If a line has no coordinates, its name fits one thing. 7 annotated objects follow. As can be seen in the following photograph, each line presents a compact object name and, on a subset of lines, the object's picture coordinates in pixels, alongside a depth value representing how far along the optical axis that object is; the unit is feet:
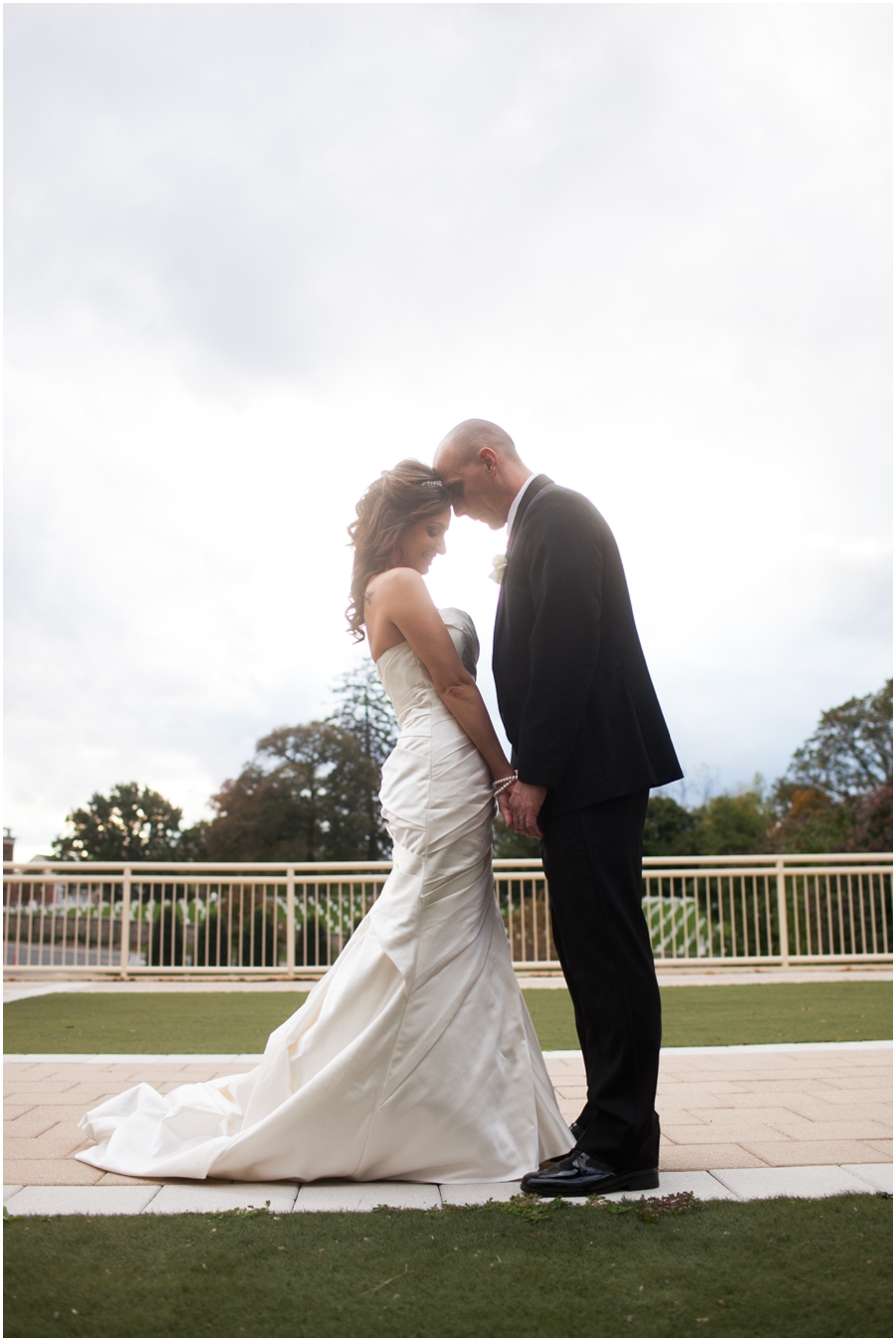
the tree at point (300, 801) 100.42
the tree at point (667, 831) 128.88
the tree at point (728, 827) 140.46
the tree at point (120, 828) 151.23
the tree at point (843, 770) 100.89
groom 8.02
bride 8.19
